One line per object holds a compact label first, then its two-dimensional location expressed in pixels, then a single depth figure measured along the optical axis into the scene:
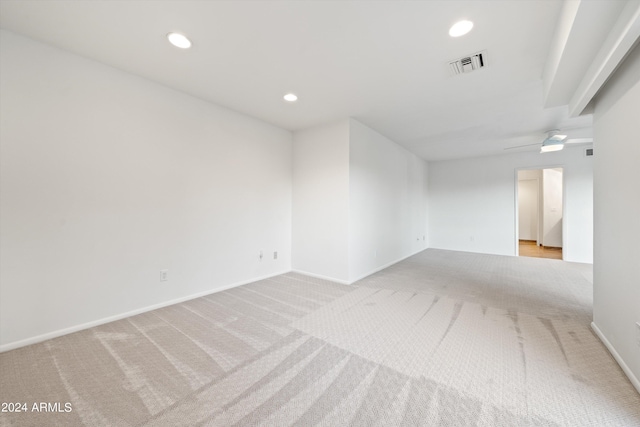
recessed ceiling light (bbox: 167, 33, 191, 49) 1.98
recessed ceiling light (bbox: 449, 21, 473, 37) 1.82
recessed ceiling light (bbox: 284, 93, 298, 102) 3.01
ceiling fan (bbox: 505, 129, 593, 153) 4.20
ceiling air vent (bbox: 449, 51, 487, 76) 2.22
